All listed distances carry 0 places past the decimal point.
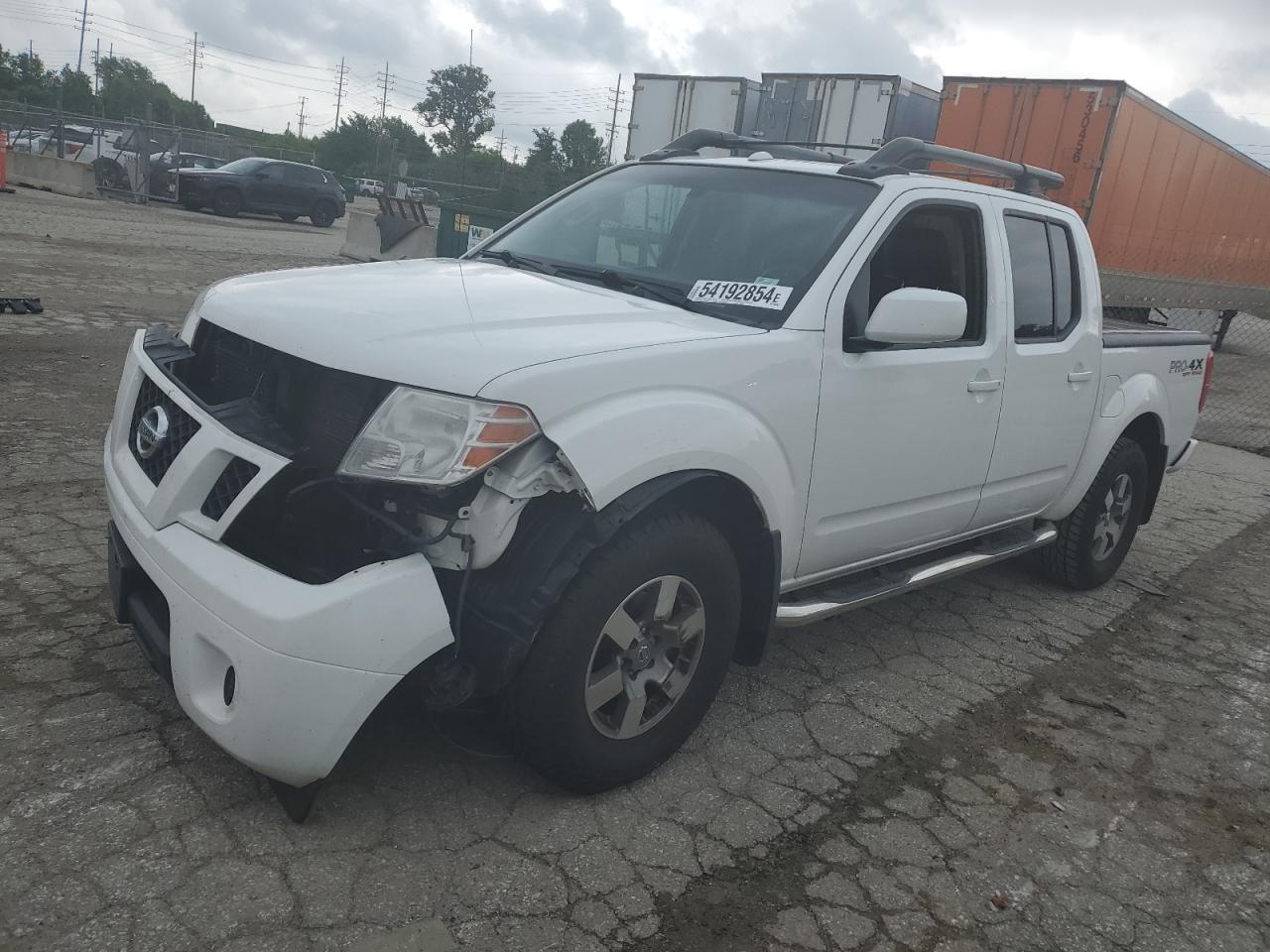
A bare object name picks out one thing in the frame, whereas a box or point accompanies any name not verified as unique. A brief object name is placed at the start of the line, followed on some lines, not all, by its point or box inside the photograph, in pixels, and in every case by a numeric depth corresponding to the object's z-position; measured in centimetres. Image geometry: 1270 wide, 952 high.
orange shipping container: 1209
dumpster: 1302
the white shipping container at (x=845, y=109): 1352
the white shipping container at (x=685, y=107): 1489
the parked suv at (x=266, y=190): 2377
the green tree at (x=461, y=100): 9950
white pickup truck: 237
